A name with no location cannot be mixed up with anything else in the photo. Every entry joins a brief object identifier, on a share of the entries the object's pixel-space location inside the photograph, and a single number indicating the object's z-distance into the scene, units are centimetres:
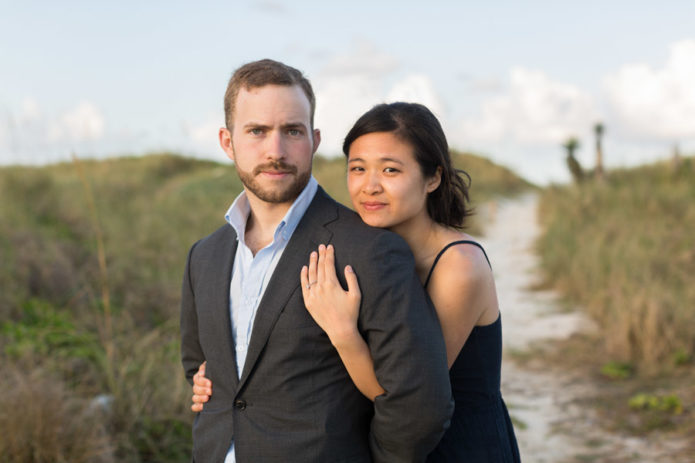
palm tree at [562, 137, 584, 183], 2003
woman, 196
